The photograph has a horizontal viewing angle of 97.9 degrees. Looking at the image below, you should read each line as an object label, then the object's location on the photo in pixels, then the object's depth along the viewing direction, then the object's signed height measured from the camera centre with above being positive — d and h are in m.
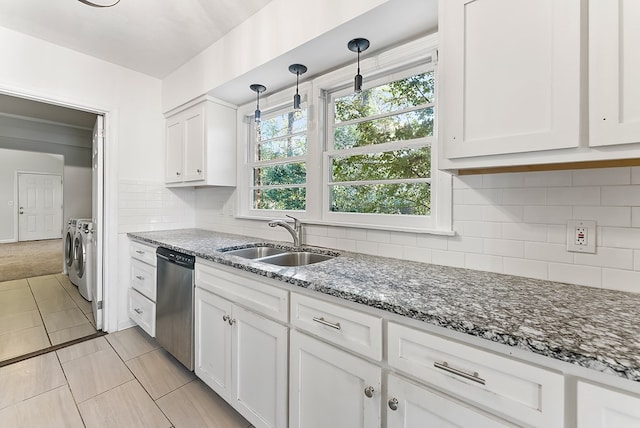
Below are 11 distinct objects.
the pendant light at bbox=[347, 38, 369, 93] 1.56 +0.96
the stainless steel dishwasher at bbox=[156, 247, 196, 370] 1.86 -0.66
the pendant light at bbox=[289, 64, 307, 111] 1.86 +0.97
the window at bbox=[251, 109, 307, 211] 2.25 +0.42
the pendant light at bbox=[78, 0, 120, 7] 1.47 +1.11
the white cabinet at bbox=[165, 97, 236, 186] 2.46 +0.63
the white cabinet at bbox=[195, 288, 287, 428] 1.29 -0.78
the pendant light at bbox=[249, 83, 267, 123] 2.20 +0.99
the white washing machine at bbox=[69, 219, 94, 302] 3.12 -0.55
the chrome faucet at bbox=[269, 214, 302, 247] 1.96 -0.12
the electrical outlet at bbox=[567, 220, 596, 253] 1.09 -0.09
